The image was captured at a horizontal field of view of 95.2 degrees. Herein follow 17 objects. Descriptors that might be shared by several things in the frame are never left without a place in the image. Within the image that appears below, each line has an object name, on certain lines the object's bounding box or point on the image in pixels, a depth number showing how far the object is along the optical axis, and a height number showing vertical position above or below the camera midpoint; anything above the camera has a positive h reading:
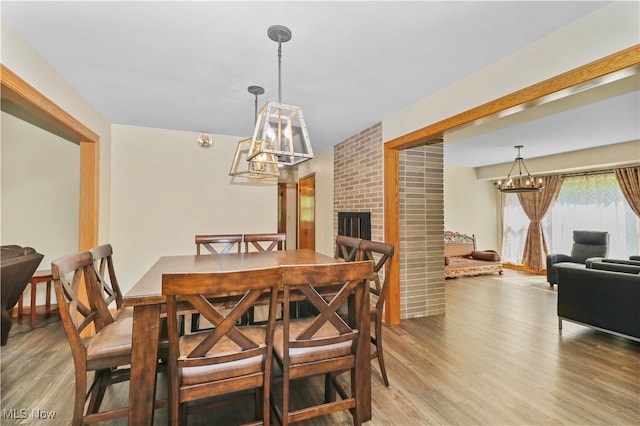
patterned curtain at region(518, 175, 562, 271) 6.46 -0.03
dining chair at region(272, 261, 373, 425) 1.35 -0.65
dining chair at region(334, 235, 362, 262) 2.56 -0.31
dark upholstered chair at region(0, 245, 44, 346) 2.25 -0.49
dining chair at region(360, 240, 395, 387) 2.05 -0.66
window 5.48 -0.04
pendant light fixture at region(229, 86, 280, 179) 2.57 +0.46
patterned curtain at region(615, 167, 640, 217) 5.18 +0.57
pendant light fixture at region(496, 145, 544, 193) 5.33 +0.63
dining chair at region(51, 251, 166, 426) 1.43 -0.67
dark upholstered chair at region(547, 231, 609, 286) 5.29 -0.63
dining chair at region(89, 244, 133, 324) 1.81 -0.48
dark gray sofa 2.67 -0.80
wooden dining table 1.44 -0.71
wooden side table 3.13 -0.88
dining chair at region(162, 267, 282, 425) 1.20 -0.63
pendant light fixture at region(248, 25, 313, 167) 1.81 +0.55
